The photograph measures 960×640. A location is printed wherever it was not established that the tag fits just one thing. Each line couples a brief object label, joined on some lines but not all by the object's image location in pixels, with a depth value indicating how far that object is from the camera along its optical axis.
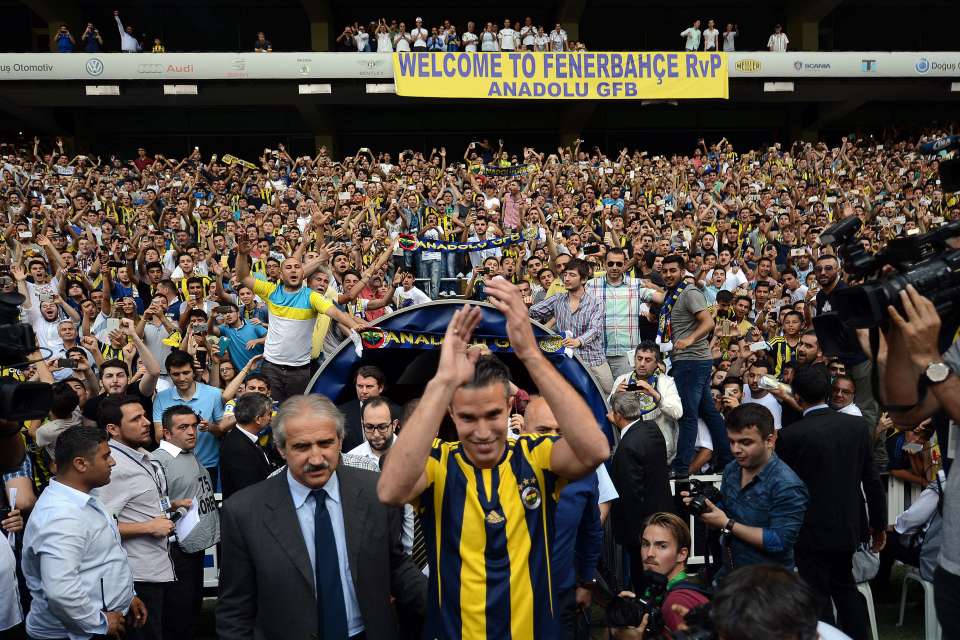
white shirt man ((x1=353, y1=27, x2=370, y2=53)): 24.61
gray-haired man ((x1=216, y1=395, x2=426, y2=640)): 2.97
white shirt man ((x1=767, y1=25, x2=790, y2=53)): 25.50
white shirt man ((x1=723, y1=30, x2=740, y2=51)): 24.95
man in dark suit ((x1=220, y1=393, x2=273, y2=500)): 5.18
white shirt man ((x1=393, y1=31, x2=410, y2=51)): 23.55
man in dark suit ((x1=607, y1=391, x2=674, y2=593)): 5.39
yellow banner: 21.80
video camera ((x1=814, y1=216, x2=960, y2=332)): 2.52
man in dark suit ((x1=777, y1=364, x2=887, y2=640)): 4.79
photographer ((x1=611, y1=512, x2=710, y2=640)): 4.04
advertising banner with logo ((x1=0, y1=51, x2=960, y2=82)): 21.88
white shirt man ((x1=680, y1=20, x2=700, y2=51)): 24.52
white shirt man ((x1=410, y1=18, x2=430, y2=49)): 23.55
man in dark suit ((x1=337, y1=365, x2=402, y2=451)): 5.91
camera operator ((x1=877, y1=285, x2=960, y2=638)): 2.47
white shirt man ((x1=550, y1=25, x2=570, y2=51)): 23.64
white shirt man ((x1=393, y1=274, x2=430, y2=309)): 10.10
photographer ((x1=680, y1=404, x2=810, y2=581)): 4.23
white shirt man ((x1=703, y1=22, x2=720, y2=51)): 24.58
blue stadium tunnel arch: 6.50
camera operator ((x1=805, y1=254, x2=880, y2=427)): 6.66
